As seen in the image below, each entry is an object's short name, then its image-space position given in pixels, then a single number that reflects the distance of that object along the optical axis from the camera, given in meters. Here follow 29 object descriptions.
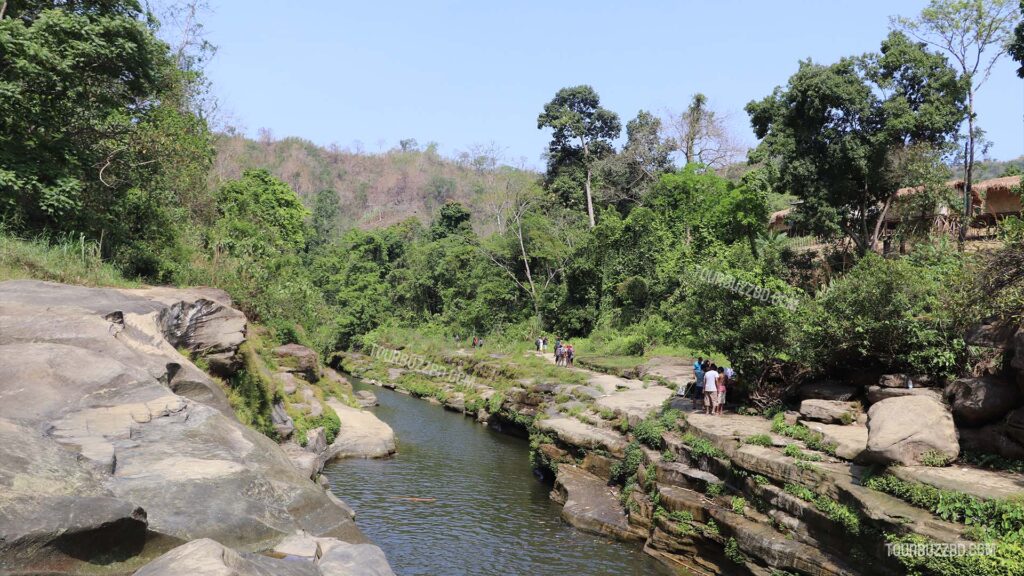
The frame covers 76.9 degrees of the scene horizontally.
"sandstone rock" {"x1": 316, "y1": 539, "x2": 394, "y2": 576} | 6.63
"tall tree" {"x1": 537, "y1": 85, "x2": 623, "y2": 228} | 48.41
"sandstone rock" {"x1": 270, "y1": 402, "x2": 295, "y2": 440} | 16.17
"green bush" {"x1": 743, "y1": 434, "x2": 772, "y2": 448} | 14.42
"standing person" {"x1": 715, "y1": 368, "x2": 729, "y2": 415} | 17.81
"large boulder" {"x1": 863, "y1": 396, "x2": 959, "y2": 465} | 11.09
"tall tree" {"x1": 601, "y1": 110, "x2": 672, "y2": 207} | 47.41
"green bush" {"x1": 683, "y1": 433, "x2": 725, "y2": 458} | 15.22
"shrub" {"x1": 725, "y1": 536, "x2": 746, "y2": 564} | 12.95
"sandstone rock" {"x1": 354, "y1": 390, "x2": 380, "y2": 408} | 32.84
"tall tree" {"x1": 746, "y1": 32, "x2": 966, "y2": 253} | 26.36
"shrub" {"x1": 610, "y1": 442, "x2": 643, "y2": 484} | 17.69
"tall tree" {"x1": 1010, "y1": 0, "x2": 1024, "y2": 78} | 21.23
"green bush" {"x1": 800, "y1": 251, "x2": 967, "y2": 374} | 13.96
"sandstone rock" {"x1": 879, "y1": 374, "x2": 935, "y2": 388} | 14.02
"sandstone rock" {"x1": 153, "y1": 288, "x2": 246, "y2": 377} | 12.31
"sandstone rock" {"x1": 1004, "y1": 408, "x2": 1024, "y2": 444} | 10.98
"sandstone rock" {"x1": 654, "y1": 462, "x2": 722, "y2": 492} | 15.26
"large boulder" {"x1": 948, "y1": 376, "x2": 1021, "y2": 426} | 11.69
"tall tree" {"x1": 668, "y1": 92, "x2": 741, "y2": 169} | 45.16
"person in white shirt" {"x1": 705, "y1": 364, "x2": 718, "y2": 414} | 17.56
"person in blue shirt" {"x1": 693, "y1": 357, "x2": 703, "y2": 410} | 19.34
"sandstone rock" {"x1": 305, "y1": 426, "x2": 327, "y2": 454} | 18.66
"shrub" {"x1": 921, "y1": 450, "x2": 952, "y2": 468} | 11.11
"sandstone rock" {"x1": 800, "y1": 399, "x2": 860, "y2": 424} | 14.67
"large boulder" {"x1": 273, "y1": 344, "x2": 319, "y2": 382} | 24.42
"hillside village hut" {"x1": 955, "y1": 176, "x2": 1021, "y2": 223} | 28.42
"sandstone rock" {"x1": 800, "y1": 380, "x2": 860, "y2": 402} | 15.64
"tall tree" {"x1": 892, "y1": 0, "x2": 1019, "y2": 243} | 25.22
